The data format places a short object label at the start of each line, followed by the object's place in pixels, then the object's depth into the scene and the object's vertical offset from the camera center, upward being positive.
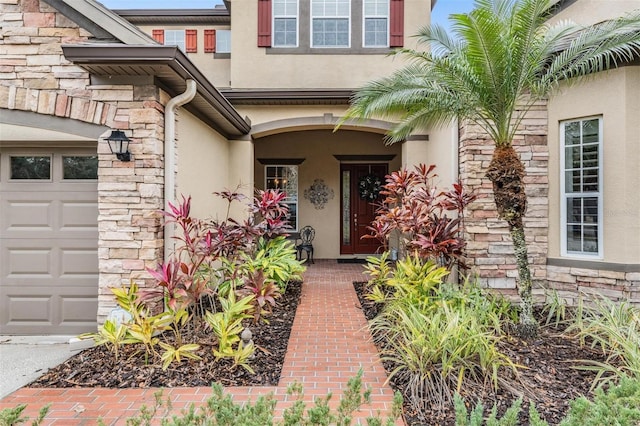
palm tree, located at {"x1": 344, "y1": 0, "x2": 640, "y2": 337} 4.45 +1.94
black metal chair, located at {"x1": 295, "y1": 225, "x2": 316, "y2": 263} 10.56 -0.81
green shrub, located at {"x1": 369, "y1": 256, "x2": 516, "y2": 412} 3.43 -1.30
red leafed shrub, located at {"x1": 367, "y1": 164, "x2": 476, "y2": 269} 5.48 -0.09
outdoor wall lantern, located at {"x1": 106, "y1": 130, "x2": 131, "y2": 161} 4.59 +0.85
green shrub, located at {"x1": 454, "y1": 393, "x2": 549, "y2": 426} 2.00 -1.10
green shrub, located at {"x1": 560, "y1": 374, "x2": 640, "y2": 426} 2.05 -1.12
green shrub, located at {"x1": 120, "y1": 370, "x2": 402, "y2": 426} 1.97 -1.09
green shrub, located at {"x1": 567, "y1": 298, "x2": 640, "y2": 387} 3.53 -1.31
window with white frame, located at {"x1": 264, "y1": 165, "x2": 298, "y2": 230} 11.39 +0.97
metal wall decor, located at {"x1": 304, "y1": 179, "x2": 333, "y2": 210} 11.37 +0.61
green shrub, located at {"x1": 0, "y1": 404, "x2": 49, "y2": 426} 2.02 -1.10
